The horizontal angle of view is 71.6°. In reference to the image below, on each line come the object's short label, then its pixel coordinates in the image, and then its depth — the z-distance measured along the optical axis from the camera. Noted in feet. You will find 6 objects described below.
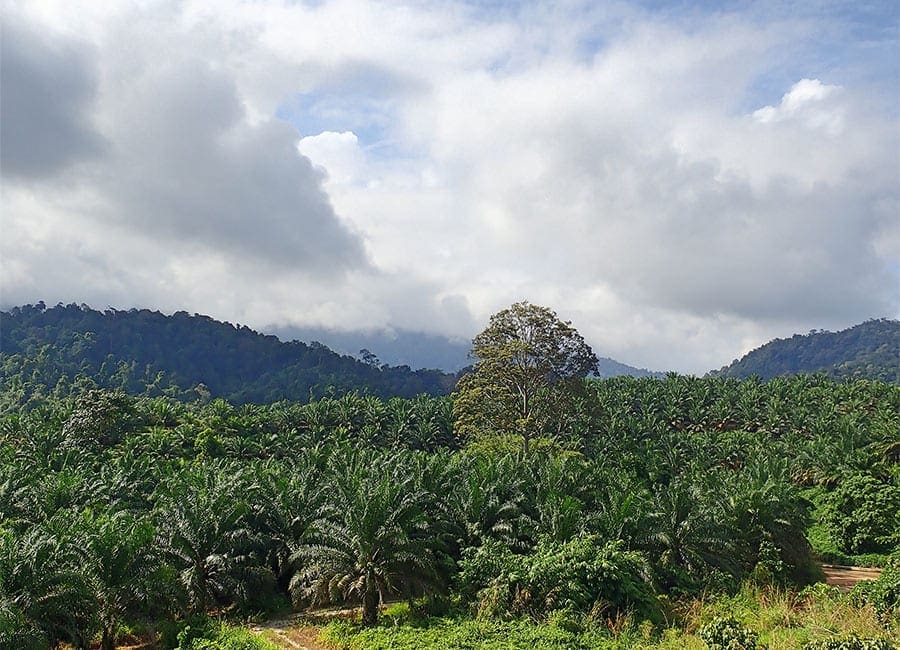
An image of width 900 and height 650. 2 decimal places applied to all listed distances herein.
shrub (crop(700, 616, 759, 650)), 47.93
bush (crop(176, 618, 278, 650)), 64.95
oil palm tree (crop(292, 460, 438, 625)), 72.38
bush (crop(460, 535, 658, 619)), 71.00
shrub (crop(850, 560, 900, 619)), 69.62
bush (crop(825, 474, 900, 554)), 123.03
